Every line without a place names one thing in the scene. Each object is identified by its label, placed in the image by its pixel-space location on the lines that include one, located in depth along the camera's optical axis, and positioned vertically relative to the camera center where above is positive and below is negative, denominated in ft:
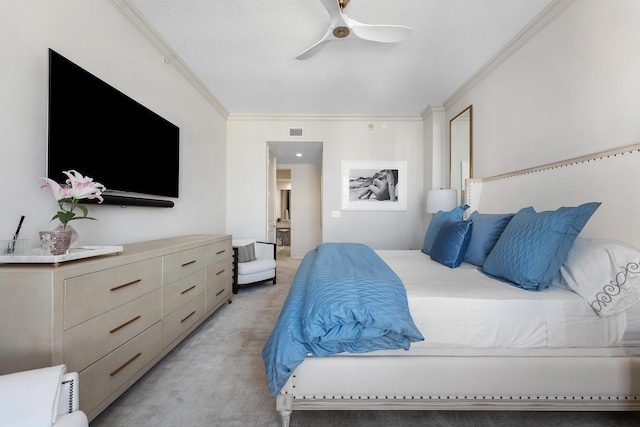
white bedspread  4.37 -1.73
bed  4.22 -2.19
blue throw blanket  4.03 -1.65
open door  15.56 +1.31
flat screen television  5.02 +1.82
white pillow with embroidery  4.21 -0.98
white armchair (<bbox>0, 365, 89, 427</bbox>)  2.36 -1.64
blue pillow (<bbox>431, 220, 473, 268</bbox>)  6.77 -0.72
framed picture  14.83 +1.67
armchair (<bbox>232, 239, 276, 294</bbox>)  11.52 -2.06
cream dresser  3.55 -1.57
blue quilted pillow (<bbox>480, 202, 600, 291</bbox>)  4.82 -0.57
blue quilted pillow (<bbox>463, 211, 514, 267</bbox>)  6.59 -0.51
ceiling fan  6.37 +4.63
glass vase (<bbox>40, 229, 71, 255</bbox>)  4.00 -0.36
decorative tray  3.74 -0.57
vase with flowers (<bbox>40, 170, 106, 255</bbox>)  4.02 +0.26
